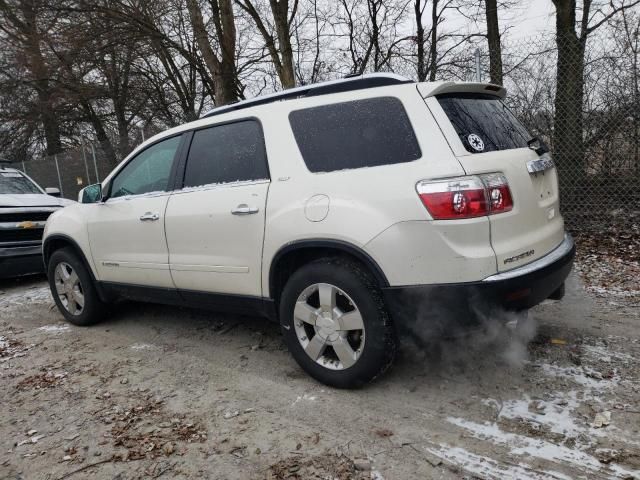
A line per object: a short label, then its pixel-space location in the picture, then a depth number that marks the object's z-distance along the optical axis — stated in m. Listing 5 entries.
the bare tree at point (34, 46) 10.75
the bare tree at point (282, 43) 10.15
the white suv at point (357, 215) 2.56
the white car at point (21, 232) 6.52
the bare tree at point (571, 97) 6.29
